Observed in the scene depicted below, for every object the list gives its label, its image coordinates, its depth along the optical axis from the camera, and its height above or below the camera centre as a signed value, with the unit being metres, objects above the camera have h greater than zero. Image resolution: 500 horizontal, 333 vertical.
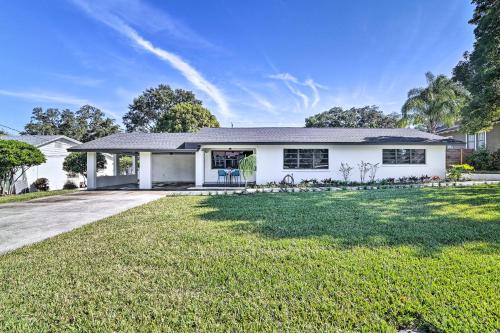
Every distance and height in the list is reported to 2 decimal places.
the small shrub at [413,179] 15.51 -0.62
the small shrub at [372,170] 15.84 -0.03
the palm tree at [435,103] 22.91 +6.31
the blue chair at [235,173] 15.86 -0.18
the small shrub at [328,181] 15.23 -0.70
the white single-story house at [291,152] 15.12 +1.19
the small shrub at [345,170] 15.69 -0.02
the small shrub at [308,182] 14.74 -0.75
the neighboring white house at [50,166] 15.67 +0.36
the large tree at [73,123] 40.62 +8.61
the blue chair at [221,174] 16.09 -0.25
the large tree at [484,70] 11.72 +4.86
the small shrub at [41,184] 15.96 -0.84
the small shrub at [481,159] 19.88 +0.80
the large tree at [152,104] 40.34 +10.92
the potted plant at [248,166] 14.19 +0.24
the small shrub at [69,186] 18.02 -1.09
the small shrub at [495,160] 19.50 +0.70
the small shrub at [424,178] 15.66 -0.56
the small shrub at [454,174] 15.66 -0.31
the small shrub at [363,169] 15.82 +0.04
